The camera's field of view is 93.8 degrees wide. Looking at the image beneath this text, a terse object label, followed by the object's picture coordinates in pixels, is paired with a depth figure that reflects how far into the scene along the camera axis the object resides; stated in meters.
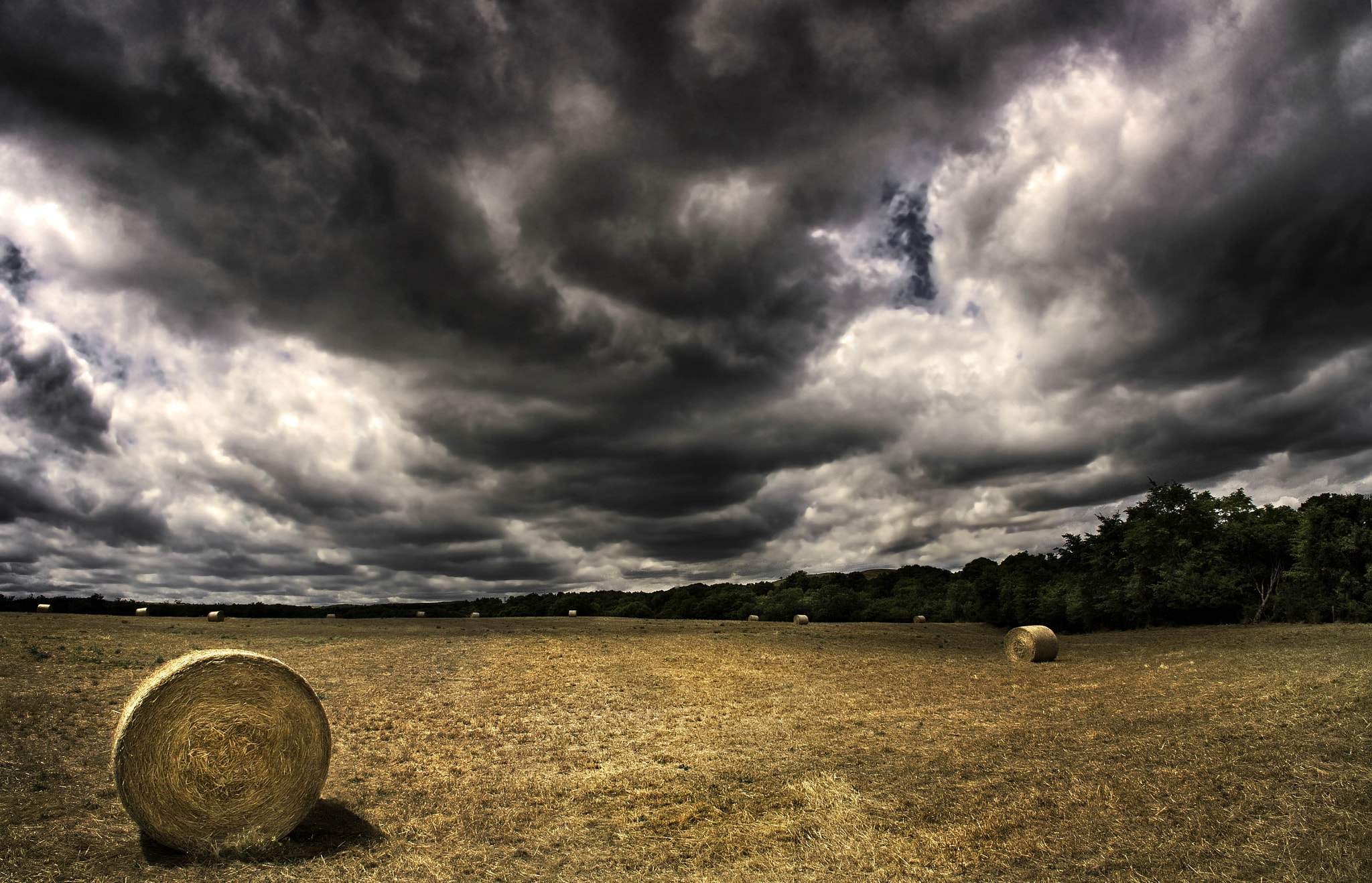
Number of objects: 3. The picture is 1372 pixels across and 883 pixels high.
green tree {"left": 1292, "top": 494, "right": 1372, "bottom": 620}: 38.19
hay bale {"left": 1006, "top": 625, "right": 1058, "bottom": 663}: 29.50
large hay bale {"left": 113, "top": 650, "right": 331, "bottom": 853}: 8.70
